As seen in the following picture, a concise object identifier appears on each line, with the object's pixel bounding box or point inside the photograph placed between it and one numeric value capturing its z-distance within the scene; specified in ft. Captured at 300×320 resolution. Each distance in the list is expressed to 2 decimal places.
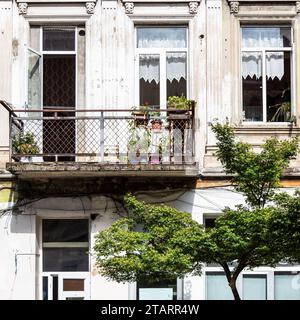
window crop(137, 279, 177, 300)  67.68
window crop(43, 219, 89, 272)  69.62
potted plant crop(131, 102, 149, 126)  67.51
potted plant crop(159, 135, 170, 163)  67.51
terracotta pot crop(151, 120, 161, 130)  68.03
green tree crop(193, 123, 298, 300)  53.72
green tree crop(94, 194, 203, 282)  54.65
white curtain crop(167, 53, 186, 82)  70.85
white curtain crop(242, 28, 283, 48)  70.85
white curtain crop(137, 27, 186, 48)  70.95
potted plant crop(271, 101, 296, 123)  70.28
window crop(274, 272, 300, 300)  68.28
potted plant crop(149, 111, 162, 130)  67.92
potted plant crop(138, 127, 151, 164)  67.51
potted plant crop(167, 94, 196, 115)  67.97
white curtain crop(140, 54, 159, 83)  70.79
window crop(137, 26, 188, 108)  70.79
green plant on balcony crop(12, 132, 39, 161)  67.46
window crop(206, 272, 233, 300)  68.08
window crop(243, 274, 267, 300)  68.33
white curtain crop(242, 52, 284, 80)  70.74
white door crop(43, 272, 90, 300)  69.10
